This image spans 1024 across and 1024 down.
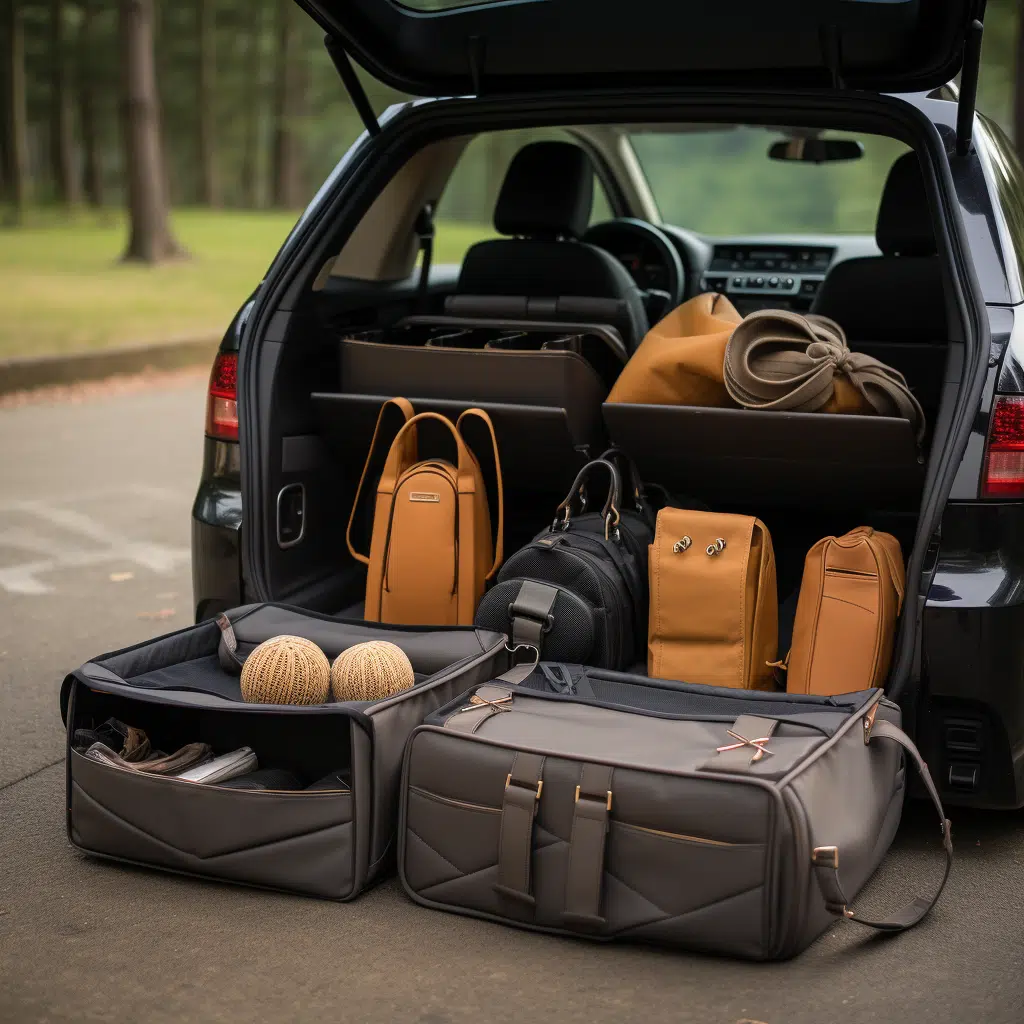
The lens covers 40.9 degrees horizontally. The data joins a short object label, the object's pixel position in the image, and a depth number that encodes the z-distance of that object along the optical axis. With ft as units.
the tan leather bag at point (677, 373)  10.74
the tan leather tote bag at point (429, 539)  11.00
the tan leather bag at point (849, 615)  9.66
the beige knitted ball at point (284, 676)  9.34
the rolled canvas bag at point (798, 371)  10.21
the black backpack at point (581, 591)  10.03
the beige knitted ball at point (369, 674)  9.39
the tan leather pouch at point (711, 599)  10.11
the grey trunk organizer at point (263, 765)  8.50
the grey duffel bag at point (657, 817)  7.68
